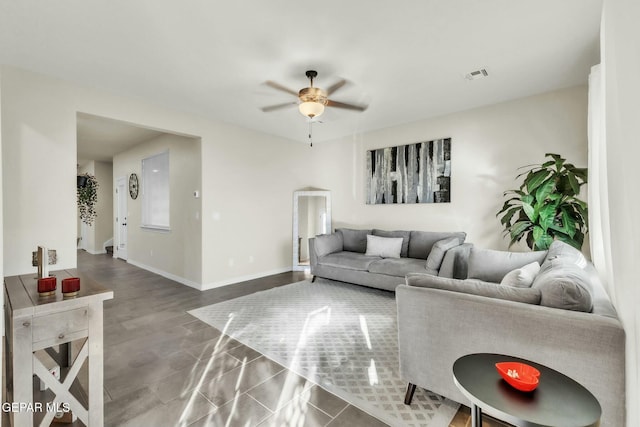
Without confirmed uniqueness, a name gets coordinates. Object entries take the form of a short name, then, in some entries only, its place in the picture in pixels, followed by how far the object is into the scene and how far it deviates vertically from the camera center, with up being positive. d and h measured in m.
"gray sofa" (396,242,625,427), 1.29 -0.60
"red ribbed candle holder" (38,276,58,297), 1.50 -0.38
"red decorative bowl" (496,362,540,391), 1.04 -0.61
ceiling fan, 3.01 +1.19
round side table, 0.91 -0.65
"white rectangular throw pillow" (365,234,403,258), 4.59 -0.57
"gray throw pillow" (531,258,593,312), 1.42 -0.40
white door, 7.13 -0.22
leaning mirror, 5.95 -0.16
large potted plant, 3.05 +0.04
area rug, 1.84 -1.21
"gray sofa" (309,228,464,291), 3.75 -0.71
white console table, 1.34 -0.62
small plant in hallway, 6.97 +0.32
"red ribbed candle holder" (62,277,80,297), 1.51 -0.39
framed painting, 4.56 +0.64
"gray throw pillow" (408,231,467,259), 4.32 -0.45
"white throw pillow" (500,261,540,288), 2.01 -0.48
